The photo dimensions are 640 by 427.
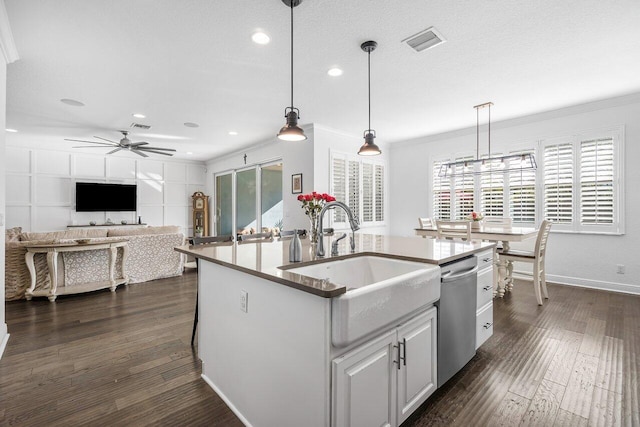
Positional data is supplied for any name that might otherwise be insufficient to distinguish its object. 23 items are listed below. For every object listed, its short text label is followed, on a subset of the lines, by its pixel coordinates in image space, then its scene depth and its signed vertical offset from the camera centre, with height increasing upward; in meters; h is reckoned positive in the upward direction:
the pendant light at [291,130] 2.27 +0.63
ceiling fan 5.36 +1.24
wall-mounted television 7.06 +0.34
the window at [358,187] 5.41 +0.48
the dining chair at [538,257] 3.52 -0.58
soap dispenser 1.68 -0.23
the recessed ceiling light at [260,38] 2.47 +1.48
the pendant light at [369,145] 2.94 +0.68
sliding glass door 6.55 +0.29
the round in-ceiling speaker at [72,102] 3.96 +1.49
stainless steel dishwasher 1.78 -0.67
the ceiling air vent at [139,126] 5.11 +1.51
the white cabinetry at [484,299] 2.22 -0.69
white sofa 3.81 -0.70
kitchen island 1.17 -0.65
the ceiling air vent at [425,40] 2.46 +1.49
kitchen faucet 1.86 -0.07
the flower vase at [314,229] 2.25 -0.14
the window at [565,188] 4.06 +0.37
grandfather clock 8.56 -0.06
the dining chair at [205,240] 2.54 -0.28
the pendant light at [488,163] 4.04 +0.74
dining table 3.58 -0.33
